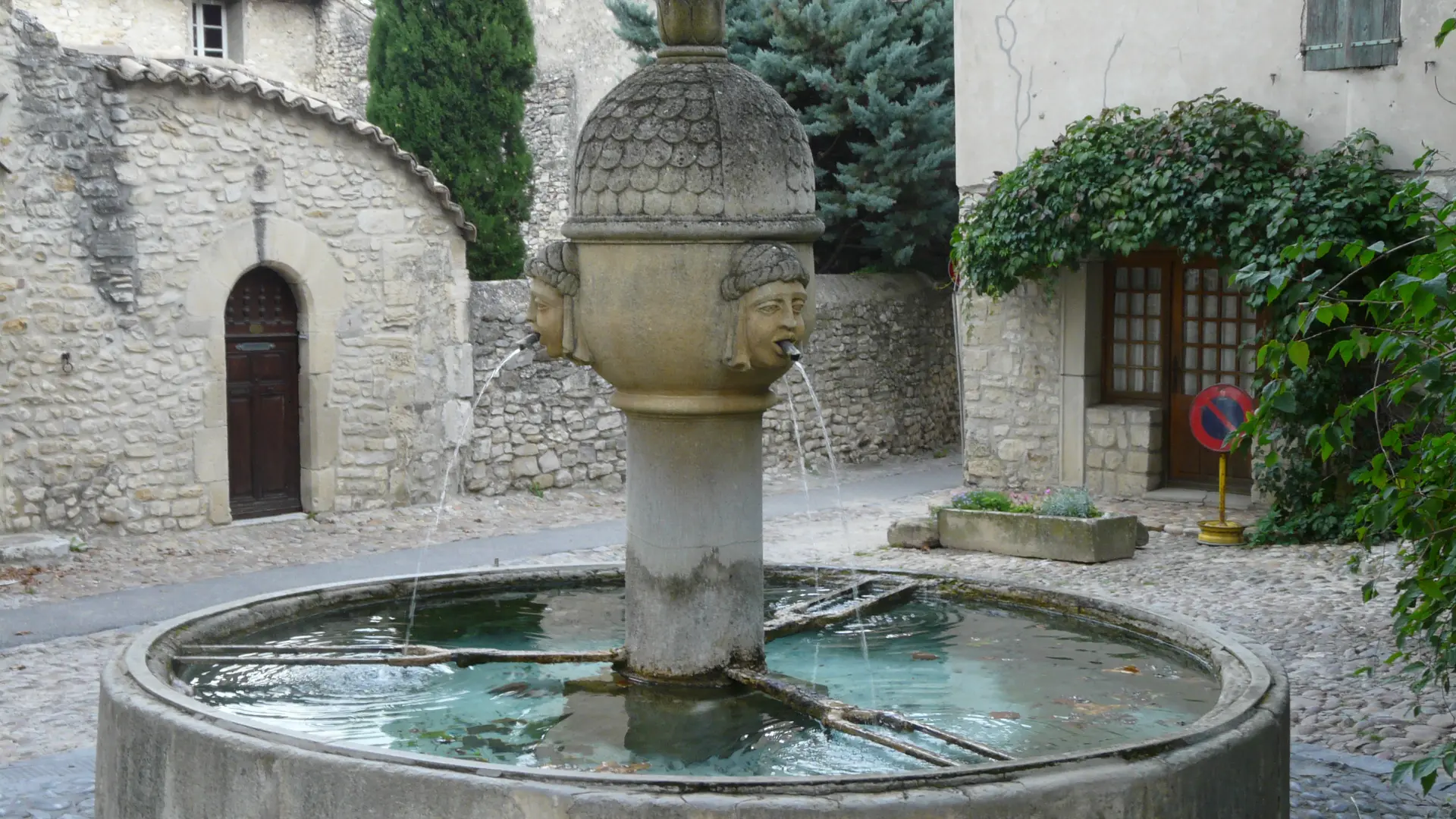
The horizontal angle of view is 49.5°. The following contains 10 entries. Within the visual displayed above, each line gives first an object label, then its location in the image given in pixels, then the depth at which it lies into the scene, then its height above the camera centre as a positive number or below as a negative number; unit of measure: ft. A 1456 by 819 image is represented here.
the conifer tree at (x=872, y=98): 55.16 +8.29
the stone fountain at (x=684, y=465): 13.32 -1.41
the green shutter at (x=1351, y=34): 37.76 +7.16
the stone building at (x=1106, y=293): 40.75 +1.03
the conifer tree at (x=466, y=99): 53.62 +8.02
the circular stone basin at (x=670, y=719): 12.08 -3.71
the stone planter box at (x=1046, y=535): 34.73 -4.60
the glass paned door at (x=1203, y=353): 42.80 -0.63
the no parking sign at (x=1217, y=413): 36.27 -1.93
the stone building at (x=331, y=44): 63.52 +12.60
